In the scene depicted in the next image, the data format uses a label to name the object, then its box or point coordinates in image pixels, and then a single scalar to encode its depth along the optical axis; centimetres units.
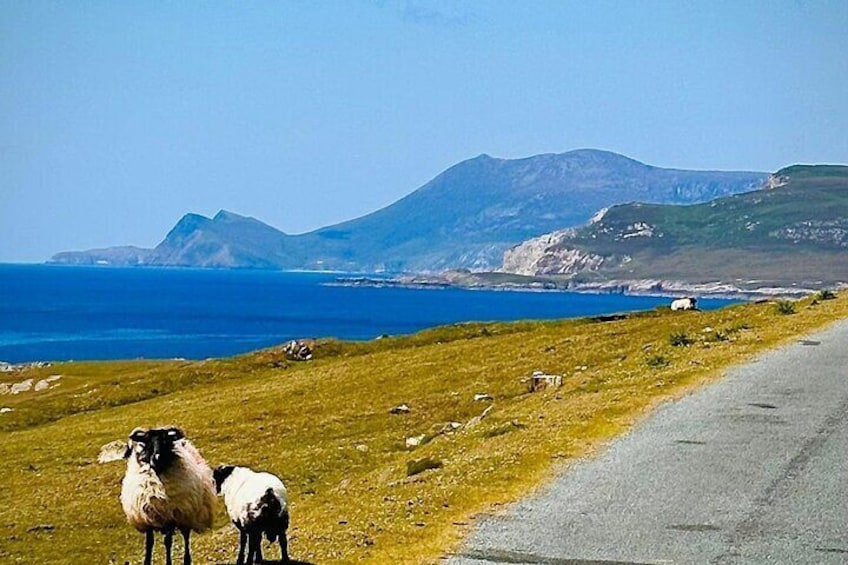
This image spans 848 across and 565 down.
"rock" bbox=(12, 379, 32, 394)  8608
